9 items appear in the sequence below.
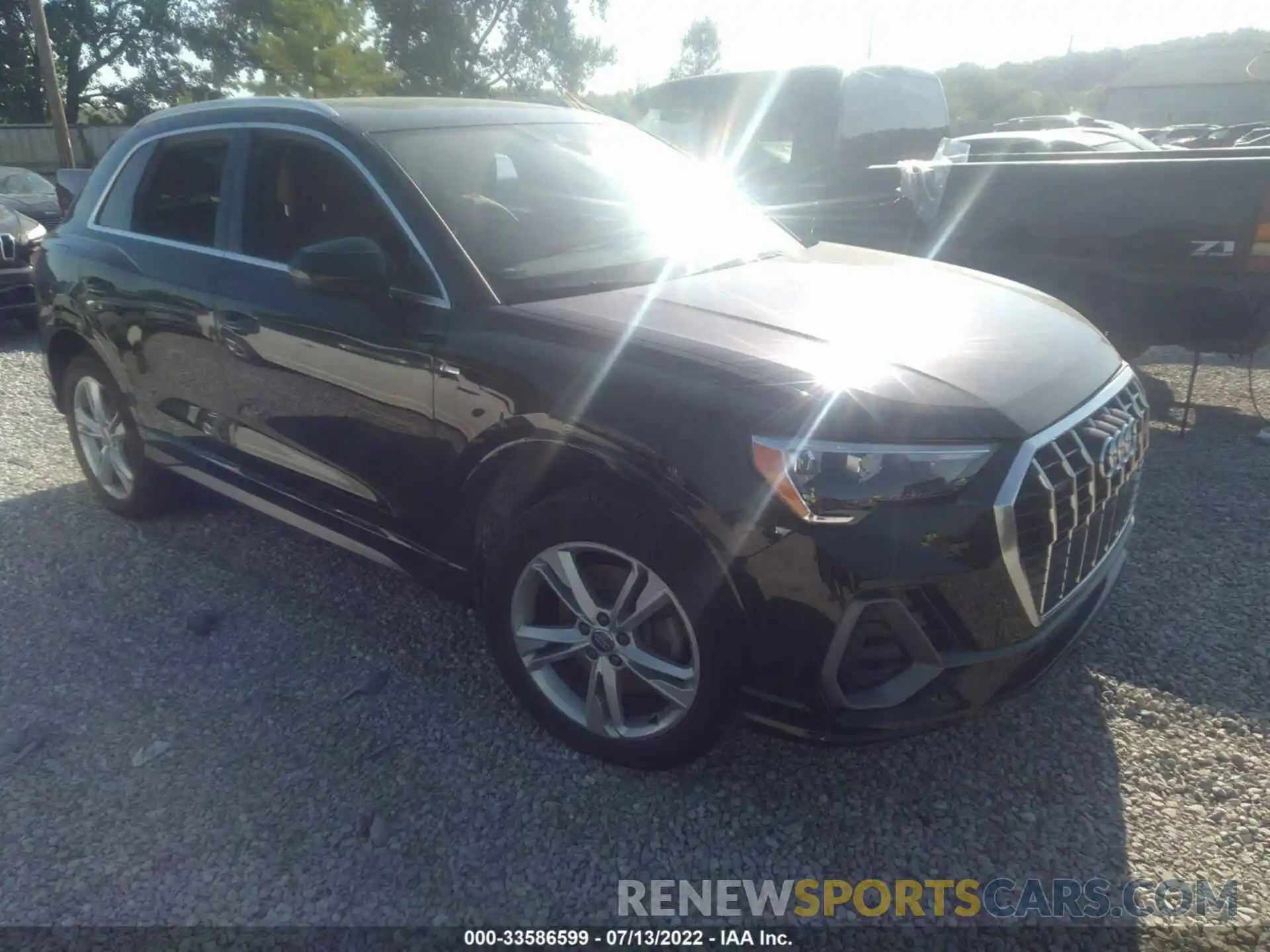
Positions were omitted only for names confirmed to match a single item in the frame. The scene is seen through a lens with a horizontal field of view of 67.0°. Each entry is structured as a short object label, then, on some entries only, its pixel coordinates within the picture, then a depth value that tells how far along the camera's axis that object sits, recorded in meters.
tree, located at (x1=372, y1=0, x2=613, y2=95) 31.20
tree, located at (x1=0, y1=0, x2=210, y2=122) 33.53
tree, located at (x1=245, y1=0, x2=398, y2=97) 19.19
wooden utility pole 17.19
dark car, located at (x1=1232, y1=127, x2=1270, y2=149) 15.35
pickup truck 4.86
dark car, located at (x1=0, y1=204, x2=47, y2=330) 8.34
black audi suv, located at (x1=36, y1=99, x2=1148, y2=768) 2.20
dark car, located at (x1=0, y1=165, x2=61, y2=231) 13.43
